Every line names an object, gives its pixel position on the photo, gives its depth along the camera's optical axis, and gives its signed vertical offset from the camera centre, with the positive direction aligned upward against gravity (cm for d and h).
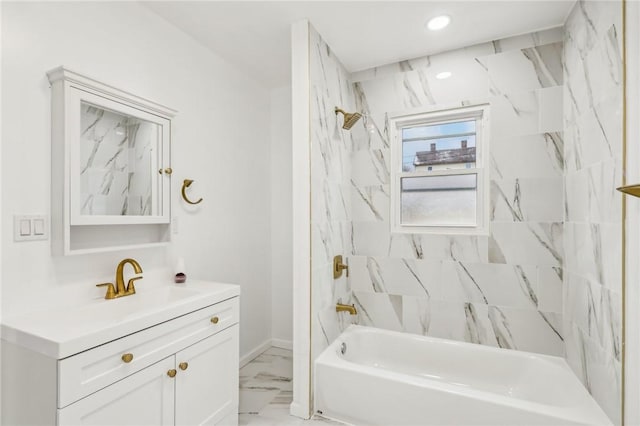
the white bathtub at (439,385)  161 -107
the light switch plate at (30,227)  133 -7
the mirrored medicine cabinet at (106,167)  143 +24
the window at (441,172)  237 +33
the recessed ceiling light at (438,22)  203 +128
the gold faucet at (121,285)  163 -40
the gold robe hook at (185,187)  214 +18
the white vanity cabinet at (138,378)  110 -69
